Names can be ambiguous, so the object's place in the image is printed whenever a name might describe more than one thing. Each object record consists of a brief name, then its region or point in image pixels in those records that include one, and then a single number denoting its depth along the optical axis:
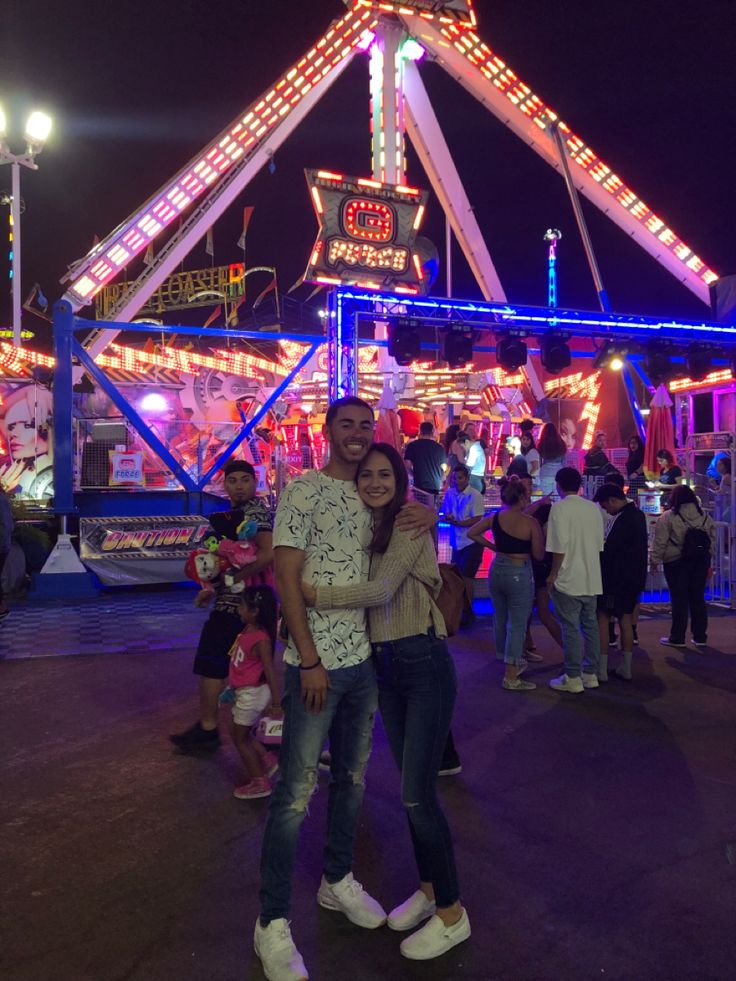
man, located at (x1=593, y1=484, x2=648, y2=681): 6.59
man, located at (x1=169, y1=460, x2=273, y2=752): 4.56
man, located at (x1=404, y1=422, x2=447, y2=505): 10.02
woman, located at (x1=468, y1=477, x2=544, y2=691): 6.23
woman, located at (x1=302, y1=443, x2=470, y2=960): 2.68
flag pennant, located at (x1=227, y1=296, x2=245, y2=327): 36.47
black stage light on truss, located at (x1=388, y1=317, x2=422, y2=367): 12.63
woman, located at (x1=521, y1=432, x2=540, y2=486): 14.66
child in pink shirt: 4.09
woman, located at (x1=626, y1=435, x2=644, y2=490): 15.50
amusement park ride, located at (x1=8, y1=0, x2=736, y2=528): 12.83
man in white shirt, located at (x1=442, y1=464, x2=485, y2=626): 9.18
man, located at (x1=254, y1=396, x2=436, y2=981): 2.55
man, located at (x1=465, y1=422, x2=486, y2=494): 13.05
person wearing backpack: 7.97
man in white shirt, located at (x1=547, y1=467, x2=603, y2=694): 6.17
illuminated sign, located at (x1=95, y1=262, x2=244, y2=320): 36.34
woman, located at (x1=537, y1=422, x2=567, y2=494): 12.16
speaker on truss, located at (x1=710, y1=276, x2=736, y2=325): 14.34
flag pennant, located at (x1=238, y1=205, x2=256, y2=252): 39.61
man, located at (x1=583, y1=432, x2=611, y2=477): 14.14
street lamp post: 21.88
